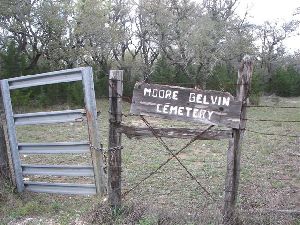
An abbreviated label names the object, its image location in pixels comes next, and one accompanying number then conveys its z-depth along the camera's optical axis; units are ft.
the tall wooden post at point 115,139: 16.53
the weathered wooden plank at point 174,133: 15.64
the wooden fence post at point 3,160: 20.74
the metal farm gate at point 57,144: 18.11
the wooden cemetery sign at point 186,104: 15.21
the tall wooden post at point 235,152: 14.90
